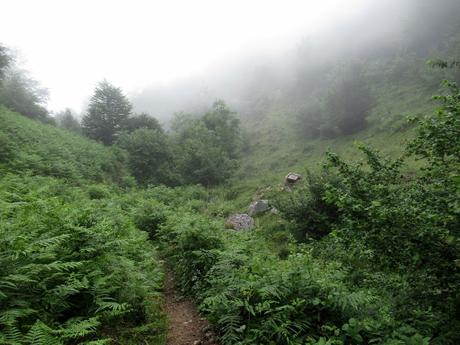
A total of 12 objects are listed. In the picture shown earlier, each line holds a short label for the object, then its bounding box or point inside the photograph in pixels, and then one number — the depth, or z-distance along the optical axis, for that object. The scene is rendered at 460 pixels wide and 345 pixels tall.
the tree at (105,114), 33.88
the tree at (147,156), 28.50
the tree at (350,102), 32.62
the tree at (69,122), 36.78
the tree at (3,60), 21.30
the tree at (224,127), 39.83
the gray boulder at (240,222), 16.44
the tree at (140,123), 36.28
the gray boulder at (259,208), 18.69
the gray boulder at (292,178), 22.45
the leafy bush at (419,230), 4.97
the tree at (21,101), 28.34
